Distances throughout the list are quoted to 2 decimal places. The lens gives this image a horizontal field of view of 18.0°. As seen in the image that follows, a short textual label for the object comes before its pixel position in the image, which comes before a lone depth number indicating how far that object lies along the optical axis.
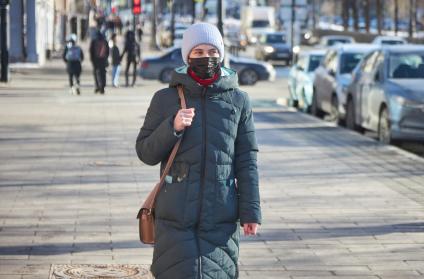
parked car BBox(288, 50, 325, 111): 27.86
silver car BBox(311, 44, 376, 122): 23.66
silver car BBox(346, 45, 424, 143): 18.92
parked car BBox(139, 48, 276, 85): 38.88
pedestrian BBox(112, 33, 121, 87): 36.03
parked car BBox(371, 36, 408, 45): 54.08
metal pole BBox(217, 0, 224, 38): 28.67
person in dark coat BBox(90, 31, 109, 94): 32.16
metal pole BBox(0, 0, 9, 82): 33.47
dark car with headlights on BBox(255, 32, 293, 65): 61.12
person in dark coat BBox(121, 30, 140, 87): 36.94
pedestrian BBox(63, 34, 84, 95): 32.34
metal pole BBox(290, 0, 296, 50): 51.41
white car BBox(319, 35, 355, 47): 66.25
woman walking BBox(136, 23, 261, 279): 5.96
